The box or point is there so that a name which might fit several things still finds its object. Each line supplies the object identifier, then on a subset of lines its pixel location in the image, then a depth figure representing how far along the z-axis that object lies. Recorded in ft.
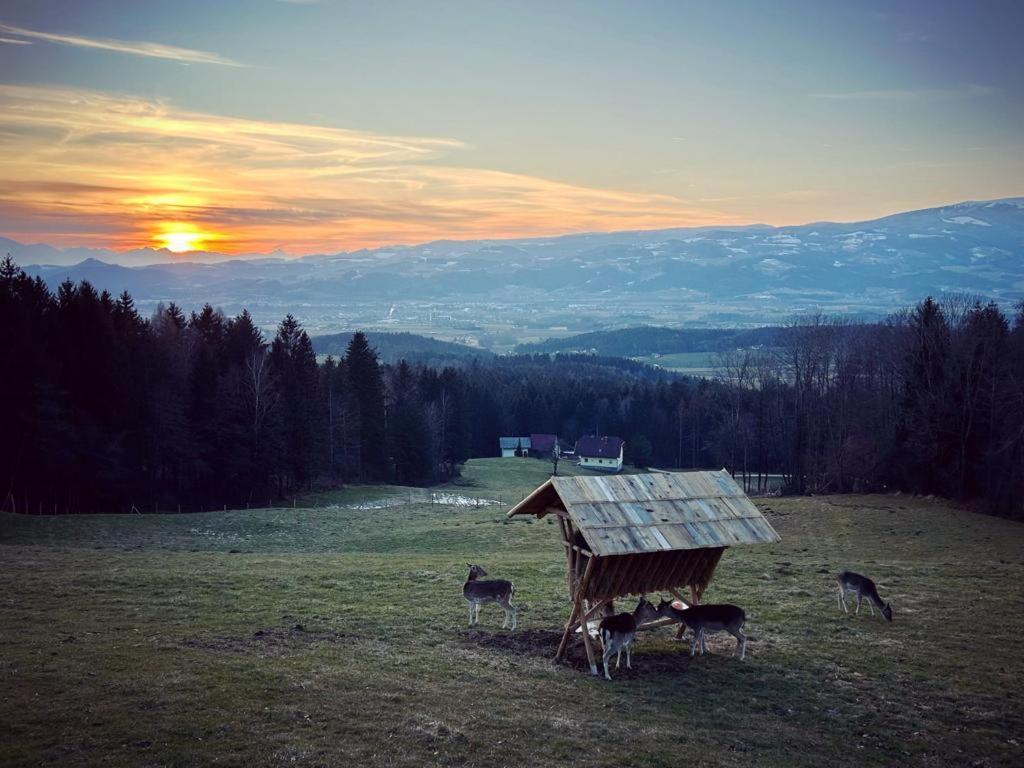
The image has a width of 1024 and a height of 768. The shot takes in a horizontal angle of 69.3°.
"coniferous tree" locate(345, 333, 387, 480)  243.19
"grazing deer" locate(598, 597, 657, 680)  55.16
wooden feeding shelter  55.47
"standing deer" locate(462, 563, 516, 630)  66.08
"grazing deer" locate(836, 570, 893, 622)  70.59
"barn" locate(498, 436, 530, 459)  386.38
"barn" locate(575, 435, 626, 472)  352.49
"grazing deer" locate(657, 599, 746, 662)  59.00
